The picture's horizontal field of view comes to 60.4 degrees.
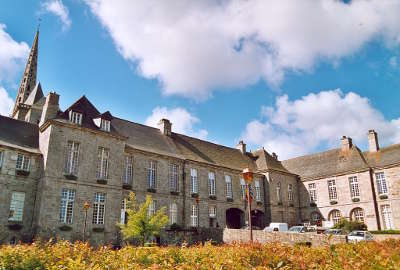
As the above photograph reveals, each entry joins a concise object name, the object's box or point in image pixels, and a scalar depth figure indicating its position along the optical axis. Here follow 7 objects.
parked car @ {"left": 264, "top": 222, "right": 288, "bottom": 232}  32.18
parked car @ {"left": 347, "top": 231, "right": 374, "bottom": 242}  24.58
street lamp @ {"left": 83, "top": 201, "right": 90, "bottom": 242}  22.39
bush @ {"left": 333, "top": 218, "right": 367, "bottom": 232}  33.75
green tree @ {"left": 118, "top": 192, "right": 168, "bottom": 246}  22.09
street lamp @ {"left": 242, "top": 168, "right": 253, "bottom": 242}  15.95
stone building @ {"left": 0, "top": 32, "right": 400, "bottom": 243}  23.52
